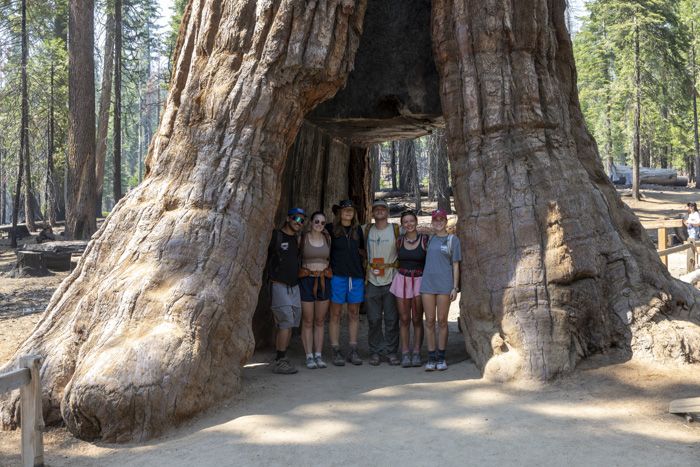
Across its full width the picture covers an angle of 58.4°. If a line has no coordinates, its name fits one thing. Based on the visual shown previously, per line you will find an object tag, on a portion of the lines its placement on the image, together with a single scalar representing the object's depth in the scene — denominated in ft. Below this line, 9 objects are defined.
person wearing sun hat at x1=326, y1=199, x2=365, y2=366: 21.99
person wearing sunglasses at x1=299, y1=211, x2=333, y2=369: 21.56
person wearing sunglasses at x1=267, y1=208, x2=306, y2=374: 21.02
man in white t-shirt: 21.97
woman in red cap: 20.75
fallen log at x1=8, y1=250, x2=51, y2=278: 43.73
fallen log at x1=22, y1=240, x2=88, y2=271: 44.96
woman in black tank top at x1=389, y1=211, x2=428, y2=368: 21.43
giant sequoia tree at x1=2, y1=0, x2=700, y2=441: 16.92
